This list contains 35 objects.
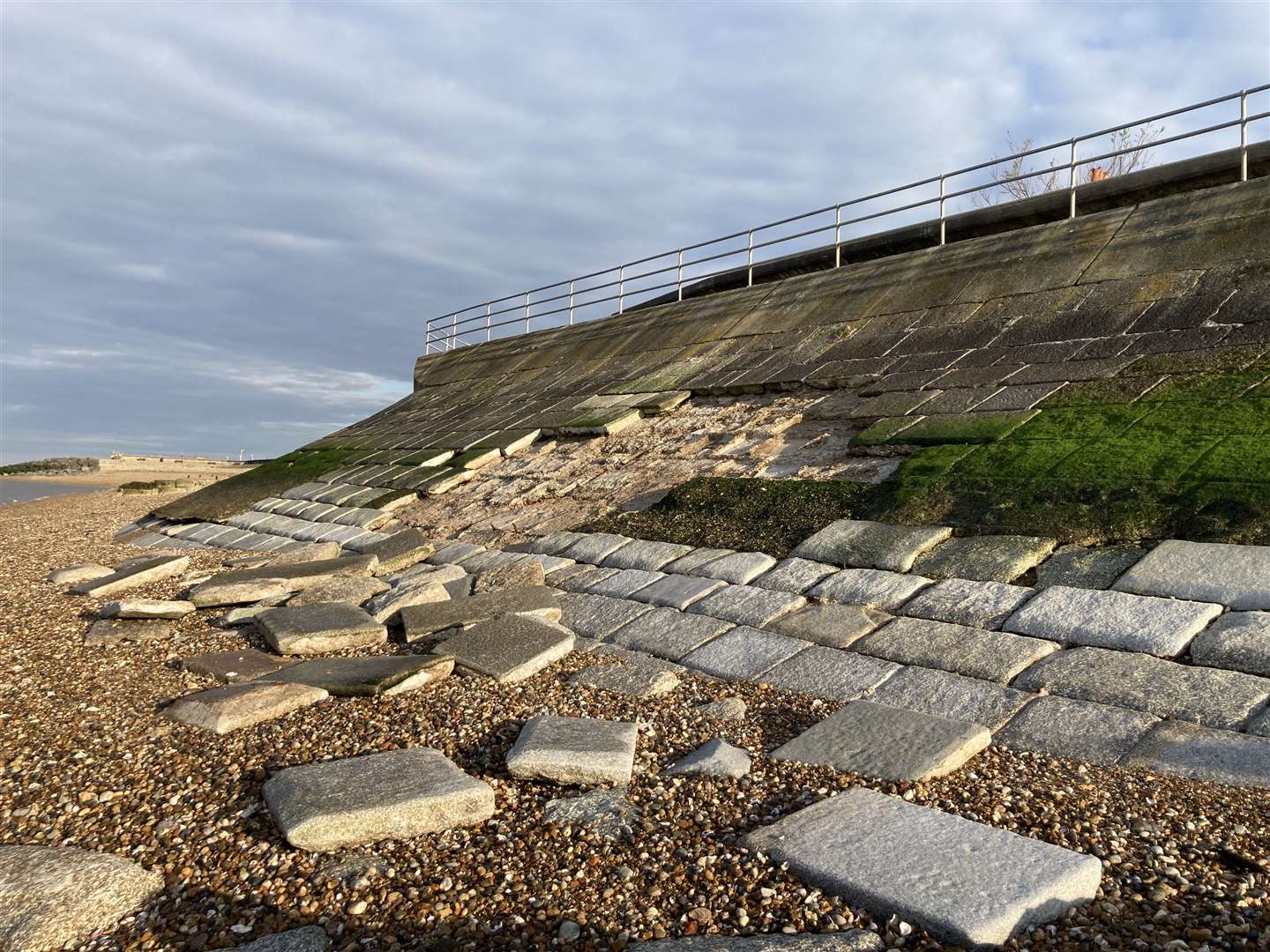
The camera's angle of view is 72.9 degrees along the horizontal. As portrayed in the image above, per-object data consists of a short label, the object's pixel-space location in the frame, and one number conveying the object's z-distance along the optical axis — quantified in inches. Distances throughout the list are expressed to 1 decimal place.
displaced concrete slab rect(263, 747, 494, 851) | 120.1
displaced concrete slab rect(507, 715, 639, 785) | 137.9
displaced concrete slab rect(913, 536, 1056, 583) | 208.4
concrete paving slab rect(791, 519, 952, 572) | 229.6
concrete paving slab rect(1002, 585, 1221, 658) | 167.8
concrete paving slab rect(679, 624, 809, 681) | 191.3
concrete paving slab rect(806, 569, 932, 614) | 209.8
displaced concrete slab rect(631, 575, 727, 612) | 236.4
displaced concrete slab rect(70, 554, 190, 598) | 310.3
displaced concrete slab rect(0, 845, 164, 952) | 105.0
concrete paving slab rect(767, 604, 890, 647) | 198.2
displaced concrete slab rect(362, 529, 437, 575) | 327.6
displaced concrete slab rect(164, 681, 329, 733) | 169.5
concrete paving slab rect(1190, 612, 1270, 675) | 156.0
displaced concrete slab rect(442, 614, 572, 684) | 195.5
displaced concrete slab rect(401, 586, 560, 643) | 230.8
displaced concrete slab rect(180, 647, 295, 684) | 204.8
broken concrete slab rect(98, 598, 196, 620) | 251.8
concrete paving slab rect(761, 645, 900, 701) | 176.6
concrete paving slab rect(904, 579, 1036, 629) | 192.2
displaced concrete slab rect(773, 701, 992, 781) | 136.7
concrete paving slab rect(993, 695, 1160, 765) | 141.5
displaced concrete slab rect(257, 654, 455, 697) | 184.7
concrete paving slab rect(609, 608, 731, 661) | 209.6
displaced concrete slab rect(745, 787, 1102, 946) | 95.6
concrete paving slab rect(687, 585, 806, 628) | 217.8
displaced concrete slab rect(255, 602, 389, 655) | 225.6
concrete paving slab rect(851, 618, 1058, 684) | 172.1
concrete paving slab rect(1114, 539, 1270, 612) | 174.4
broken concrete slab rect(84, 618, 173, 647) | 240.1
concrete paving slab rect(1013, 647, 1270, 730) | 145.6
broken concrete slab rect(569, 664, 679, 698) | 183.8
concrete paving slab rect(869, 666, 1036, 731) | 157.3
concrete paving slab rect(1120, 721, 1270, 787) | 128.9
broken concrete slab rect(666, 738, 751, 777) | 140.9
